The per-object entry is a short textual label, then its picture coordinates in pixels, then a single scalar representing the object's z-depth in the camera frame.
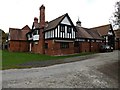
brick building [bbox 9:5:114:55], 15.18
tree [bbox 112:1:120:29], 13.24
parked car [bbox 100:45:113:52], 18.40
